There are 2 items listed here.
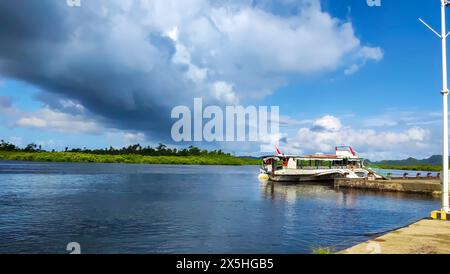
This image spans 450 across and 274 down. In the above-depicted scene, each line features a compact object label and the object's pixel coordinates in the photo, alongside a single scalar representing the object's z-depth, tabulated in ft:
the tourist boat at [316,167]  260.62
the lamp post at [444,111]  61.67
